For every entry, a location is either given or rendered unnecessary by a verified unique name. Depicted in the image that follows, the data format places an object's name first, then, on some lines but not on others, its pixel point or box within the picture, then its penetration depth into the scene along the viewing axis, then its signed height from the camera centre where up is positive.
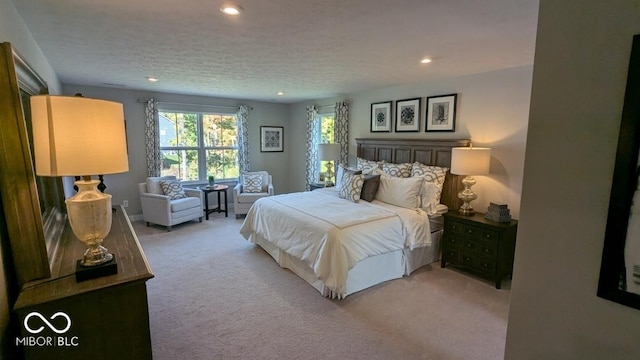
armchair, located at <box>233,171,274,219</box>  5.76 -1.00
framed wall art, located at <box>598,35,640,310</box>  0.95 -0.21
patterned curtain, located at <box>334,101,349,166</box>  5.52 +0.35
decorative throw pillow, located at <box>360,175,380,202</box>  4.07 -0.57
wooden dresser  1.26 -0.78
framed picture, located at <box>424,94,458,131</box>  3.98 +0.46
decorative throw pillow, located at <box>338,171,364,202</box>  4.05 -0.56
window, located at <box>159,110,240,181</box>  5.91 -0.01
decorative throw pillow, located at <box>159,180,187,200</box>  5.27 -0.79
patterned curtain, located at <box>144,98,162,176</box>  5.45 +0.14
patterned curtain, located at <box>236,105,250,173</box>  6.46 +0.17
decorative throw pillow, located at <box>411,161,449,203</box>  3.86 -0.36
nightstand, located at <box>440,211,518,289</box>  3.14 -1.09
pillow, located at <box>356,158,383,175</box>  4.60 -0.31
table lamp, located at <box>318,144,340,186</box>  5.53 -0.12
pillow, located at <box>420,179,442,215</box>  3.76 -0.64
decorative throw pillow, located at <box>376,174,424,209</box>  3.75 -0.58
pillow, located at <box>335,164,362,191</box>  4.76 -0.45
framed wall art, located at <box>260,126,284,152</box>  6.95 +0.16
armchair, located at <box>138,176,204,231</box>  4.95 -1.06
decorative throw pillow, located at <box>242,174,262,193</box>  6.00 -0.78
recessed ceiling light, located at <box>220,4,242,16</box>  1.85 +0.86
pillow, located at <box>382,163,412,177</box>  4.25 -0.34
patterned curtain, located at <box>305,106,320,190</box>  6.40 -0.06
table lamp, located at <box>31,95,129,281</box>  1.30 -0.03
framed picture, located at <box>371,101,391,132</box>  4.81 +0.49
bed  2.90 -0.97
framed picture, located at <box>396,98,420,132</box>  4.41 +0.47
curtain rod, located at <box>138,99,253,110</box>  5.41 +0.80
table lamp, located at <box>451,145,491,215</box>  3.41 -0.16
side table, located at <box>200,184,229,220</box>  5.74 -0.97
